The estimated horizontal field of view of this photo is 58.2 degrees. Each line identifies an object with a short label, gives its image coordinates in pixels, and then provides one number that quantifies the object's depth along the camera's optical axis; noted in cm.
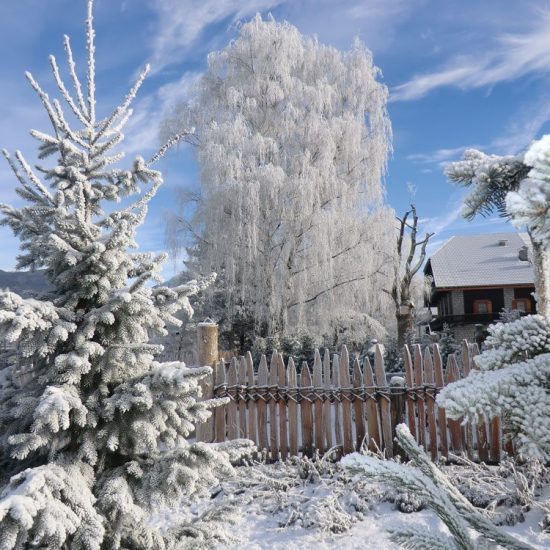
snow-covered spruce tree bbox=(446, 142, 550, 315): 97
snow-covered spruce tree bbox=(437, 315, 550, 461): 144
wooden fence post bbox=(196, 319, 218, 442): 649
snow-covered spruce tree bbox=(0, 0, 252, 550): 274
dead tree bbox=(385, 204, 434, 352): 1644
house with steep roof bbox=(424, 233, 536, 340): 2567
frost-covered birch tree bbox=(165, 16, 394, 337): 1463
